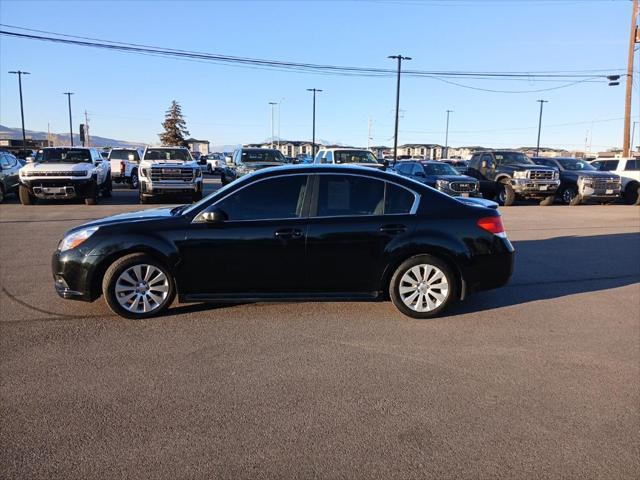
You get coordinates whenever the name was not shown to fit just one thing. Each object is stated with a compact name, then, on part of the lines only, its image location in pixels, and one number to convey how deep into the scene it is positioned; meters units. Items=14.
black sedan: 5.23
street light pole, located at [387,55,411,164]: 38.12
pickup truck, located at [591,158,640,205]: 20.92
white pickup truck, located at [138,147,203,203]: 16.83
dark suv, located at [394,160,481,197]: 17.00
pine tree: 84.06
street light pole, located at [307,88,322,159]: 60.37
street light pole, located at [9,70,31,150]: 57.69
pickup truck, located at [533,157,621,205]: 19.50
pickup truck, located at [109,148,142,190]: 25.20
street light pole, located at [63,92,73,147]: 75.00
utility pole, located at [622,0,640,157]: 26.50
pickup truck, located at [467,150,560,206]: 19.05
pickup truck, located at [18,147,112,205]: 15.81
